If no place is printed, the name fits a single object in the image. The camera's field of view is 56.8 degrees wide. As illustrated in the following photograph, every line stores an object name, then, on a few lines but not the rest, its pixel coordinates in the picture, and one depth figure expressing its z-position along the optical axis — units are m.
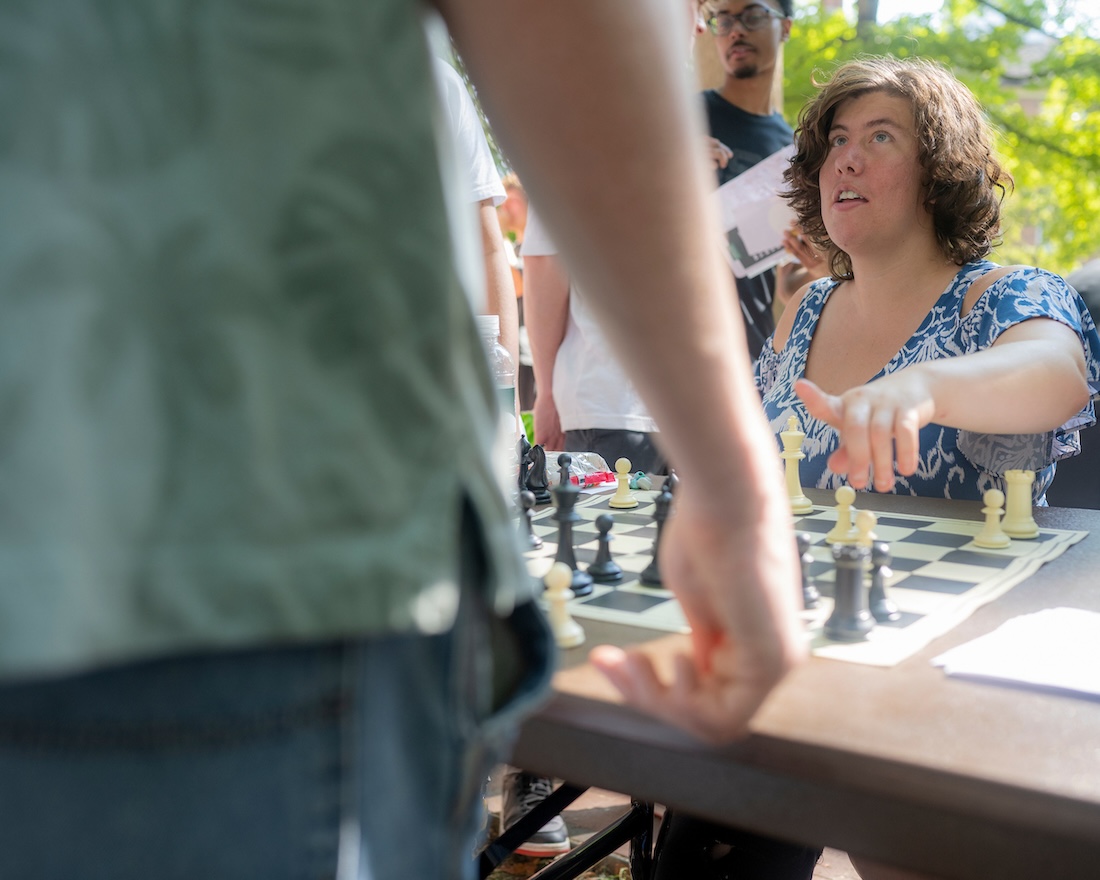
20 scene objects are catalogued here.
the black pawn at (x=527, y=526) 1.48
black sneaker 2.36
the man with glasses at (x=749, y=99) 3.44
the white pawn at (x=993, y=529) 1.46
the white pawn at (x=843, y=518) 1.53
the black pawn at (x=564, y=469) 1.70
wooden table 0.71
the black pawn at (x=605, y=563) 1.32
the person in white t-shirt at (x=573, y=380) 2.99
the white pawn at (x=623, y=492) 1.84
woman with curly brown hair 1.82
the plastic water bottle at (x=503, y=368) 1.60
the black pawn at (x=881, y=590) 1.12
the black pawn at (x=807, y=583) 1.18
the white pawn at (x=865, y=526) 1.40
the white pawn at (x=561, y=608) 1.07
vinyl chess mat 1.07
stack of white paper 0.90
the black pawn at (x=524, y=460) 1.95
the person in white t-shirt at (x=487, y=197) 2.73
